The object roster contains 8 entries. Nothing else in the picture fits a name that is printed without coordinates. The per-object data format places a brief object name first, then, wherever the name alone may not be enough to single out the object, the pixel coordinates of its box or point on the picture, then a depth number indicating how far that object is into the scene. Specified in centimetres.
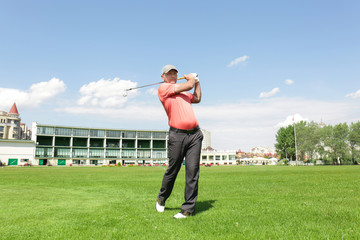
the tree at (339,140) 8275
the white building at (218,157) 13688
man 453
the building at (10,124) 12069
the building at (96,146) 9781
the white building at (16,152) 8712
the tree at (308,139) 8669
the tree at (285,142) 9408
